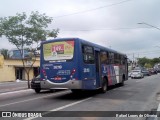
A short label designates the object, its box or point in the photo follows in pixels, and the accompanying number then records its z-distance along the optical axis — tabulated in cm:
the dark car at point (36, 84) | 2346
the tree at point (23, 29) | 3053
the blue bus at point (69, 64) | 1694
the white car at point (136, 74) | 5486
